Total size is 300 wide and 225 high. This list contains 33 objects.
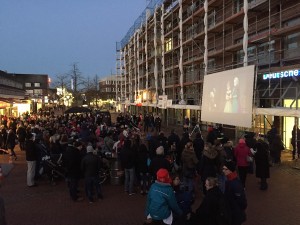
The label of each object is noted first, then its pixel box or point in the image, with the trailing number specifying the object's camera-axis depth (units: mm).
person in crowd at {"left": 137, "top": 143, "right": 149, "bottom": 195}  6985
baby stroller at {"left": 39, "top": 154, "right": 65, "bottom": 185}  8234
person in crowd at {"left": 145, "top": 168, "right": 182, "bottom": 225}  3618
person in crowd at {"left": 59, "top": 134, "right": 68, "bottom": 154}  8565
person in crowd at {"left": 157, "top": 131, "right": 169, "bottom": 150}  9016
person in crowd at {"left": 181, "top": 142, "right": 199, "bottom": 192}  6508
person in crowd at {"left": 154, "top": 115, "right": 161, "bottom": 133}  20511
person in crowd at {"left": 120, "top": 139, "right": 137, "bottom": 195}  6959
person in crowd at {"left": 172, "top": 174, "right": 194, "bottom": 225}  3746
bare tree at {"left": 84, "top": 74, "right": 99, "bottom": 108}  53102
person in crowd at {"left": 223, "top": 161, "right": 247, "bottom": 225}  3766
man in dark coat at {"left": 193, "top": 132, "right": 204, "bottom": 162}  8555
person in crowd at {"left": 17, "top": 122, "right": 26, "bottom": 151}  12748
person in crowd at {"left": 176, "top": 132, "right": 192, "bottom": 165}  8691
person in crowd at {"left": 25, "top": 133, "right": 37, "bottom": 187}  7978
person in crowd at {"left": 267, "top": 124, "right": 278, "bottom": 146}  10273
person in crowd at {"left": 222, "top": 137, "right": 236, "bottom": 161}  6935
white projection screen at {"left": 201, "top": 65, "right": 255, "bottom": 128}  11470
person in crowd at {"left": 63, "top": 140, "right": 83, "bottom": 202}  6734
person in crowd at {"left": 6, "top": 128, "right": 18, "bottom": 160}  11470
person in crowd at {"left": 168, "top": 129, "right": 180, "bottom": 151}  9498
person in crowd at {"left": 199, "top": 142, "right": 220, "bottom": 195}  6026
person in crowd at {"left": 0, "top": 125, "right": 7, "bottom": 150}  13086
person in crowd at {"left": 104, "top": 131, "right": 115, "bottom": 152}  8971
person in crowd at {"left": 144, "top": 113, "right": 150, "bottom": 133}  21656
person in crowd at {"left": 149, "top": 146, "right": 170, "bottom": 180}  6021
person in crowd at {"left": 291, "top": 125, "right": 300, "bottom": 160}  10215
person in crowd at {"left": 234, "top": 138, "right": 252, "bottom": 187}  7155
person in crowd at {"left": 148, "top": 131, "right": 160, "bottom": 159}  8404
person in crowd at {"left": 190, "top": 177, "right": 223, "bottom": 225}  3427
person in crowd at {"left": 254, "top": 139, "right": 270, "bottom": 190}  7210
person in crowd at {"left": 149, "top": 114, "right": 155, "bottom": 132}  21564
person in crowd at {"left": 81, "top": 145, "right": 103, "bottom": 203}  6543
